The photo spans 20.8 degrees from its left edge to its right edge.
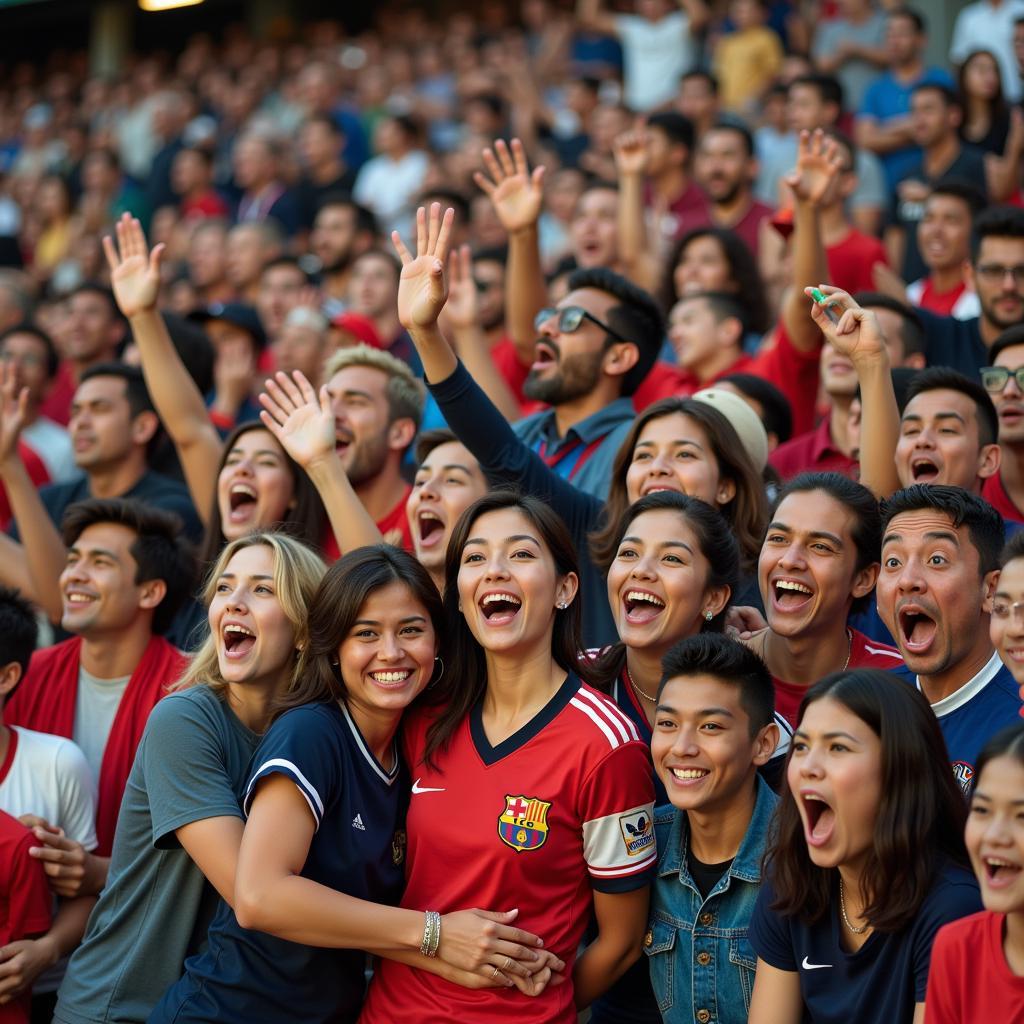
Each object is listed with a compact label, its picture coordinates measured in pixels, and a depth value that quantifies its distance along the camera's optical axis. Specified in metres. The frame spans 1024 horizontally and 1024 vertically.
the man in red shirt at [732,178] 16.30
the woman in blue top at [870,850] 6.00
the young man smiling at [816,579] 7.89
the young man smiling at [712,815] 6.86
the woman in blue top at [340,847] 6.85
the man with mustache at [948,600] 7.14
